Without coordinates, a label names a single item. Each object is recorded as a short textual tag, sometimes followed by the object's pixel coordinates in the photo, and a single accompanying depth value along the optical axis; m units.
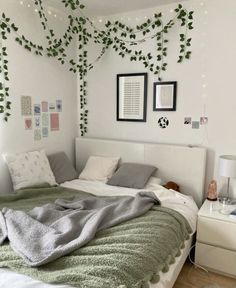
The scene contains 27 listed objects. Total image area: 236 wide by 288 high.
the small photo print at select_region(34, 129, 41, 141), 2.88
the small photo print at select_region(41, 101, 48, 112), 2.94
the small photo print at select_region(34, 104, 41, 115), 2.85
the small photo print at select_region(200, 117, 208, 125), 2.67
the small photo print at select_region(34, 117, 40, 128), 2.87
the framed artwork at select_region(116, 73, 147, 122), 2.96
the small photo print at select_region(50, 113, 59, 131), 3.07
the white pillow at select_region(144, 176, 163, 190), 2.67
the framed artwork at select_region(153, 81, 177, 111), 2.80
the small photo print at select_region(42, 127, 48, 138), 2.97
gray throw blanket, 1.39
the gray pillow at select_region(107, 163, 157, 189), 2.68
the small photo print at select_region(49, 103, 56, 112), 3.03
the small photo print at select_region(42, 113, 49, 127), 2.96
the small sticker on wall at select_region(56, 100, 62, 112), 3.14
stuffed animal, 2.66
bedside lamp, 2.33
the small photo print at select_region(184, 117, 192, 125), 2.75
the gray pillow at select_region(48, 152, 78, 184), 2.89
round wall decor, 2.88
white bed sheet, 1.19
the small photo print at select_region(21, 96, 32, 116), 2.70
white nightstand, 2.12
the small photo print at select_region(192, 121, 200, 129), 2.72
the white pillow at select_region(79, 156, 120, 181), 2.94
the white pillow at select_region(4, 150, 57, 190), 2.48
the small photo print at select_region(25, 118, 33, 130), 2.76
